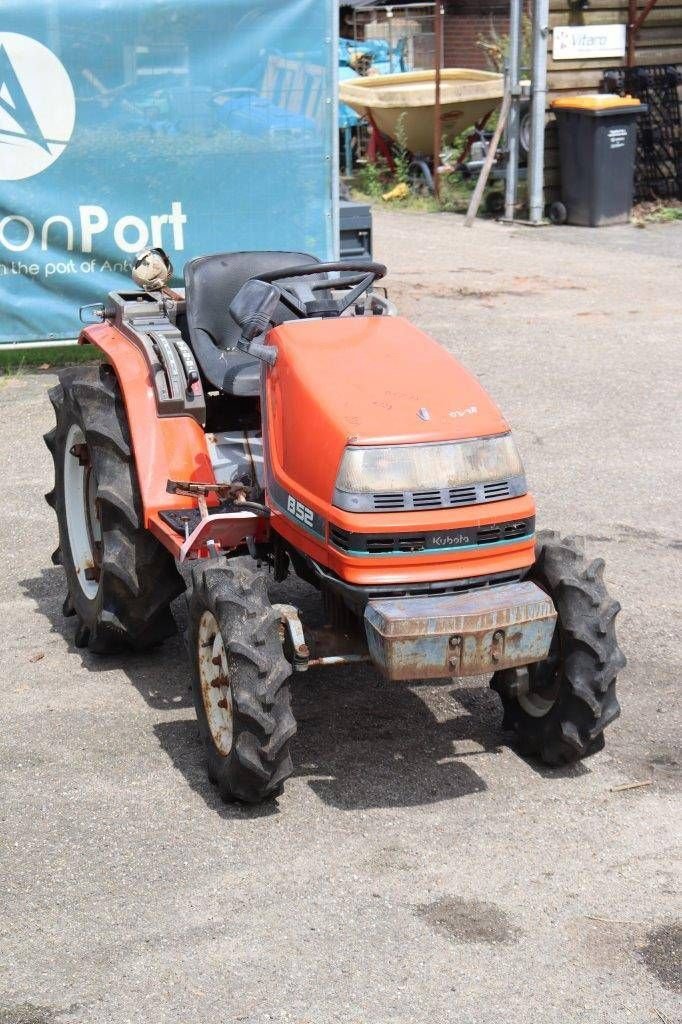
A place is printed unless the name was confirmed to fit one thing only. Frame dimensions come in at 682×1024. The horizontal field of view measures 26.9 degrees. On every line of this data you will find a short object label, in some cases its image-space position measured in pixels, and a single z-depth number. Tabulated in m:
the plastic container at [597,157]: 15.39
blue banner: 9.27
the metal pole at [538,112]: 15.14
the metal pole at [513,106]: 15.25
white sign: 15.73
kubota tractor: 4.19
